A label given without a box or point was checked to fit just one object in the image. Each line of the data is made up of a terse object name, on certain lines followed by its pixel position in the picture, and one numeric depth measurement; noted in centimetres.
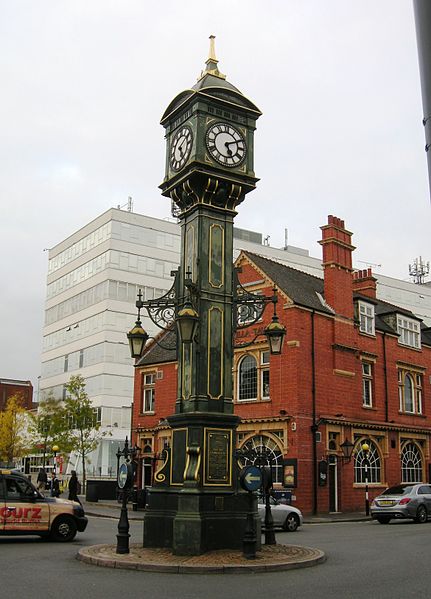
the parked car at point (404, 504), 2422
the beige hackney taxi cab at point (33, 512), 1620
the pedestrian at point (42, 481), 4166
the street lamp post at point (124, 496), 1338
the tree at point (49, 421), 4512
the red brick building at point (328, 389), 3030
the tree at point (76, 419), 4400
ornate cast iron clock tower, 1367
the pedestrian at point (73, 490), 3061
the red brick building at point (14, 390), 9944
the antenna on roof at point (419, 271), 9050
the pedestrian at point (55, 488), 3438
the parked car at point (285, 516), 2120
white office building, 5991
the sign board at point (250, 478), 1348
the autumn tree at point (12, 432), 6062
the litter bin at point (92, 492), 3709
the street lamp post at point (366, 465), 2944
